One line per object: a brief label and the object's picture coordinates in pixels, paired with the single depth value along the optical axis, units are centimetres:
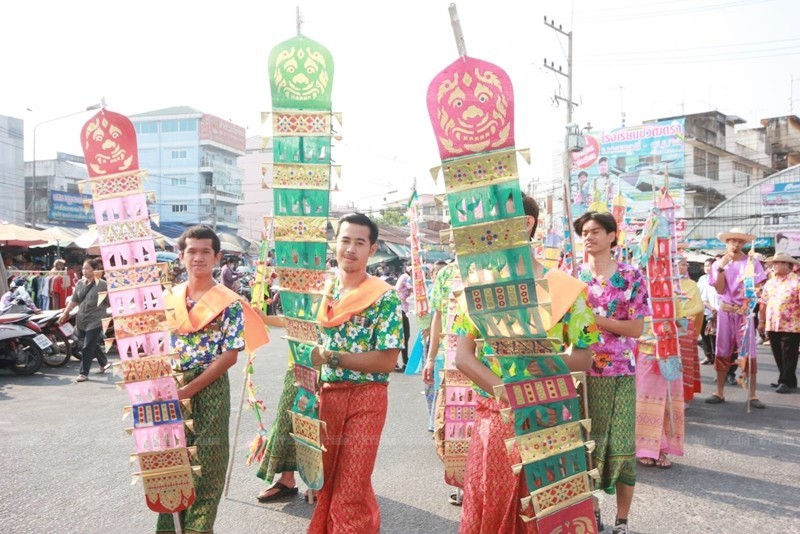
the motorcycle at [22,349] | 922
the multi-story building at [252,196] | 5625
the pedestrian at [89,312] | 906
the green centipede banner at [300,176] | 320
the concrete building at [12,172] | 3108
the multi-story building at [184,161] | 4625
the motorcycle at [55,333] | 998
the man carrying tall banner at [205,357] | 308
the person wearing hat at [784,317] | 844
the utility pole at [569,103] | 1967
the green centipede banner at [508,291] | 221
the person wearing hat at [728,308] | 764
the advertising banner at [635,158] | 3170
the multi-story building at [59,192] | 2655
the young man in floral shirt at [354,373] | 293
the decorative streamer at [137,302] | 302
